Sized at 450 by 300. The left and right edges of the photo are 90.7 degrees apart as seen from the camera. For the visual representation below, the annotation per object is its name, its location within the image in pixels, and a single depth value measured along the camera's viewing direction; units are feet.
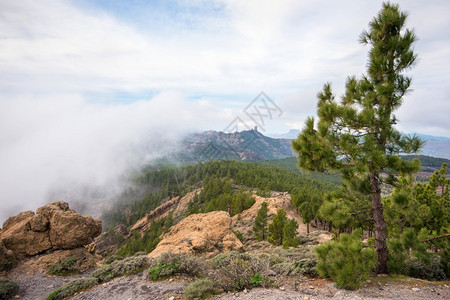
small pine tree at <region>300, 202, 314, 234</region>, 120.67
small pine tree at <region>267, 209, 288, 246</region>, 97.04
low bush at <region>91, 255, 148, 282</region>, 34.30
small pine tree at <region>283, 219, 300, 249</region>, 80.36
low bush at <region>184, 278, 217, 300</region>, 22.25
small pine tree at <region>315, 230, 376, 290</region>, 20.95
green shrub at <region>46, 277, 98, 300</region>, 31.42
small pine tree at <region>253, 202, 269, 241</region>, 112.88
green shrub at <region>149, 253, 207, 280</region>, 30.37
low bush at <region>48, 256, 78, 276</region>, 47.57
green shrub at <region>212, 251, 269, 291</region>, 23.45
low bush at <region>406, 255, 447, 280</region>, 25.21
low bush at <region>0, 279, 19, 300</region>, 35.40
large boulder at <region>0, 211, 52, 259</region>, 51.24
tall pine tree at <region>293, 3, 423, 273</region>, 22.08
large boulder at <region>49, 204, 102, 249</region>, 54.85
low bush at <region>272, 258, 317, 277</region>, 26.20
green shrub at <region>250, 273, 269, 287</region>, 23.36
